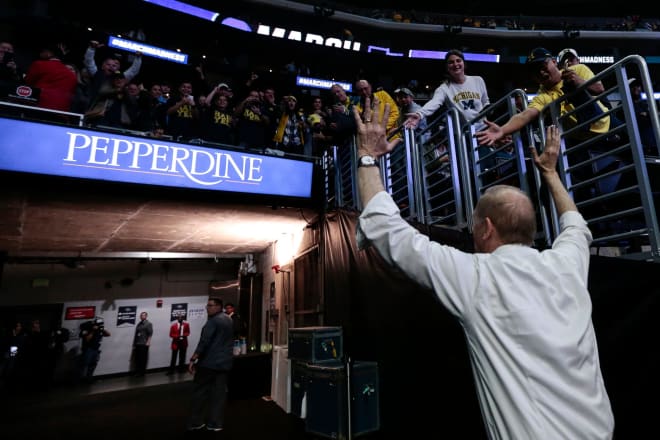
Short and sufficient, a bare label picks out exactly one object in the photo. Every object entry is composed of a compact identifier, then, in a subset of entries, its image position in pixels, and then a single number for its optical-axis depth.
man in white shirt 0.93
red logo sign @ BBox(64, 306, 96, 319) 11.05
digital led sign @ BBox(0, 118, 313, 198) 3.61
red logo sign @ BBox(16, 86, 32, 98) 4.20
